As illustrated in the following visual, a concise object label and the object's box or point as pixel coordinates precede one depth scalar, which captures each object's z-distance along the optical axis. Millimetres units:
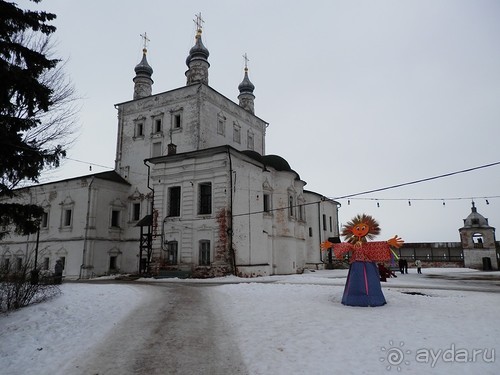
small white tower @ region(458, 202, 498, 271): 33175
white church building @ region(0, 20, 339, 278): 23297
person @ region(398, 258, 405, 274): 29988
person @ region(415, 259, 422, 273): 29281
